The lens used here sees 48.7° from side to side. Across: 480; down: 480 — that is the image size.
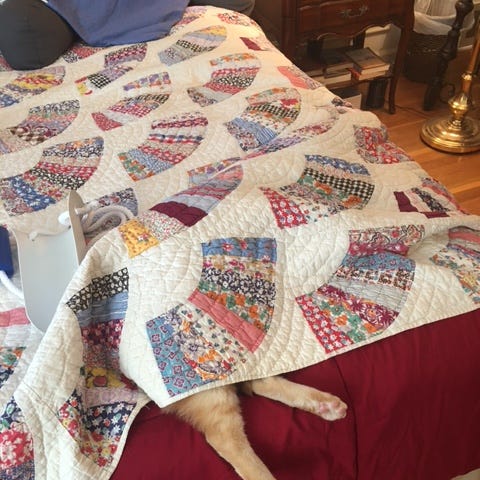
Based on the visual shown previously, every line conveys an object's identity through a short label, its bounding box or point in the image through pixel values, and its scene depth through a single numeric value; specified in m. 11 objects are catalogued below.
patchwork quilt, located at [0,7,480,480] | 0.77
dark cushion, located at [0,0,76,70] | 1.66
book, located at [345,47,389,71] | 2.41
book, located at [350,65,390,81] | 2.40
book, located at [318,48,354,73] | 2.39
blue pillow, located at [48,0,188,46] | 1.81
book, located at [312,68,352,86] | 2.36
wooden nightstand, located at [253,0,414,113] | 2.09
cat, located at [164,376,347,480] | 0.74
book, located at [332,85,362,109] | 2.39
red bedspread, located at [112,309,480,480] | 0.75
